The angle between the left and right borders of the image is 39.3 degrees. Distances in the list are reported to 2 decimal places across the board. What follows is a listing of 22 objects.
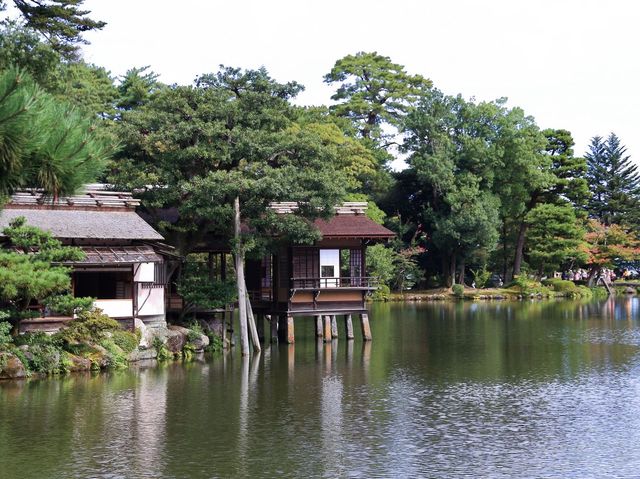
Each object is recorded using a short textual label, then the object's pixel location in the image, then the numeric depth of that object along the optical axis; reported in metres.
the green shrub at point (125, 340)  30.64
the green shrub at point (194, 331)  34.15
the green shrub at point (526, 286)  70.31
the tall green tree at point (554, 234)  71.06
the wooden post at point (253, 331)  35.16
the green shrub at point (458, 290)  68.69
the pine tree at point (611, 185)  81.81
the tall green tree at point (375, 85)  77.44
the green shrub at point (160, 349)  32.31
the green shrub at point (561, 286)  72.94
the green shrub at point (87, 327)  29.00
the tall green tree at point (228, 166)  33.88
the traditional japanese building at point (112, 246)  31.03
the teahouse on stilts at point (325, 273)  36.62
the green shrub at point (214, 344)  35.50
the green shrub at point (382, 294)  66.44
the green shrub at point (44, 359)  27.64
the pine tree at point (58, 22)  27.70
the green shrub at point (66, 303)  27.59
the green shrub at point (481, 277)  73.00
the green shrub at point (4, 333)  26.92
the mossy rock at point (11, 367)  26.77
